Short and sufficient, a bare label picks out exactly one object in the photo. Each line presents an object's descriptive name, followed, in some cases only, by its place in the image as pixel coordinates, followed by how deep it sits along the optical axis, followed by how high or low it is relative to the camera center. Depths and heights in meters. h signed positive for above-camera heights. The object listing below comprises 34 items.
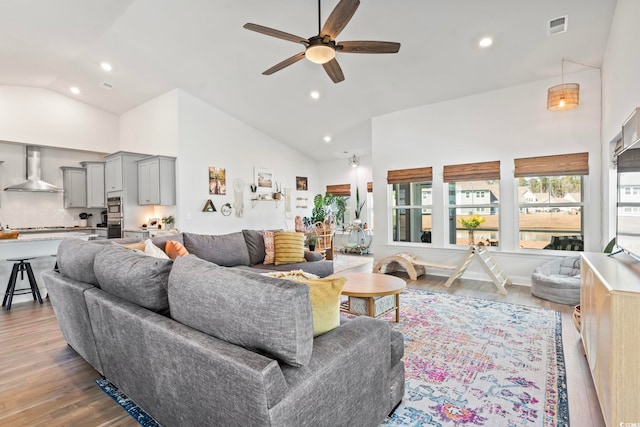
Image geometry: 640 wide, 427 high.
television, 2.03 +0.05
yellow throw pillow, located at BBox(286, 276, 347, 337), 1.49 -0.43
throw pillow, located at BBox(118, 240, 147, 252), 3.19 -0.33
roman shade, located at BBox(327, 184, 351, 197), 8.94 +0.60
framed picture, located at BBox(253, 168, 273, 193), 7.64 +0.78
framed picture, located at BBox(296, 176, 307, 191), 8.78 +0.78
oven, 6.34 -0.08
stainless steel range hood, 6.33 +0.74
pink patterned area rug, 1.89 -1.19
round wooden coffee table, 3.01 -0.77
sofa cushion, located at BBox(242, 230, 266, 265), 4.44 -0.48
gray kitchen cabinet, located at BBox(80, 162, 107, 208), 6.96 +0.56
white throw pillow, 3.07 -0.37
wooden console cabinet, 1.39 -0.63
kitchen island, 4.11 -0.53
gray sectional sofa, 1.16 -0.59
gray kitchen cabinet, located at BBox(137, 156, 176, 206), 5.96 +0.60
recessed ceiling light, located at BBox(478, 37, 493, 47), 3.88 +2.05
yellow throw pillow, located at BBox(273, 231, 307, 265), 4.46 -0.50
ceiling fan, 2.74 +1.58
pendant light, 4.06 +1.43
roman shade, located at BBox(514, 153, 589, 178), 4.43 +0.63
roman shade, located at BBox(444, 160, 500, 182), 5.11 +0.63
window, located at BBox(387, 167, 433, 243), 5.93 +0.12
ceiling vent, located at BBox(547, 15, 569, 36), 3.50 +2.04
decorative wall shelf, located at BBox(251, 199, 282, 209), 7.51 +0.26
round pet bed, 3.88 -0.91
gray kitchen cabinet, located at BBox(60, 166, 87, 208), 6.96 +0.59
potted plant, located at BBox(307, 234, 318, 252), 5.32 -0.52
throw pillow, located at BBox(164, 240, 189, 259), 3.43 -0.40
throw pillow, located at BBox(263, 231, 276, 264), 4.45 -0.51
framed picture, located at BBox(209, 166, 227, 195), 6.68 +0.66
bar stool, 3.96 -0.87
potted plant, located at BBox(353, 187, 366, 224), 8.70 +0.13
